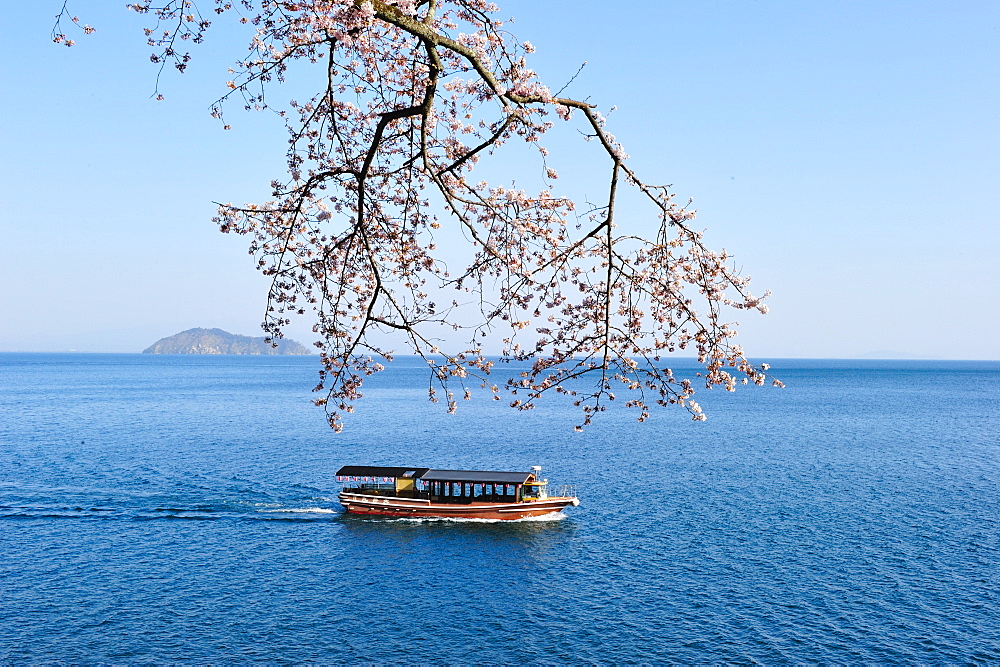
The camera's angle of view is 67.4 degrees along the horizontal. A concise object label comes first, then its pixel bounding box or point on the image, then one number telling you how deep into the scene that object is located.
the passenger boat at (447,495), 52.88
